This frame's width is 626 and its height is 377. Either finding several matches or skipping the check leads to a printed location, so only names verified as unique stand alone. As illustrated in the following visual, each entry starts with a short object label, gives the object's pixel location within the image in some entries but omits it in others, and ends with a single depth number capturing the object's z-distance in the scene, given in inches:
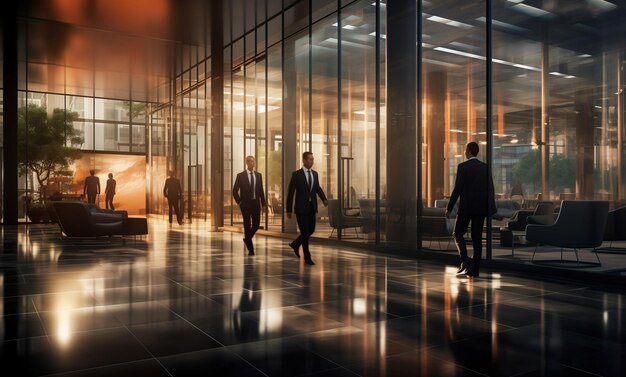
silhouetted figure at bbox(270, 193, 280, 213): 581.0
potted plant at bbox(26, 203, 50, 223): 779.4
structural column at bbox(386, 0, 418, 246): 389.4
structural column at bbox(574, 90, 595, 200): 334.3
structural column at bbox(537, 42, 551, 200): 339.3
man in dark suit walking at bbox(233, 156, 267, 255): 370.3
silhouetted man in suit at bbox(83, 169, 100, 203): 811.4
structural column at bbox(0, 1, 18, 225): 728.7
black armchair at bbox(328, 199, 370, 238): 448.7
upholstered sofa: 476.7
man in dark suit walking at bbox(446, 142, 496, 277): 282.0
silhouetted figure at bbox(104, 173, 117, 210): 860.6
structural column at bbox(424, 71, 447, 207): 372.2
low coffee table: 496.4
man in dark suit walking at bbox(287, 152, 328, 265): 327.3
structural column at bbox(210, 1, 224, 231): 661.9
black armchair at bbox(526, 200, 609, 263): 307.7
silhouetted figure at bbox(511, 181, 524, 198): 338.3
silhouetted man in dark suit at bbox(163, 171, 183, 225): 703.1
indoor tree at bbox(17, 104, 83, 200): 821.2
